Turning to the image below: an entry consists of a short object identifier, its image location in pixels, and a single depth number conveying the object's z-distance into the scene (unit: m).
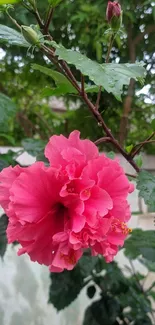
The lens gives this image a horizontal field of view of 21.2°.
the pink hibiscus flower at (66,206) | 0.41
